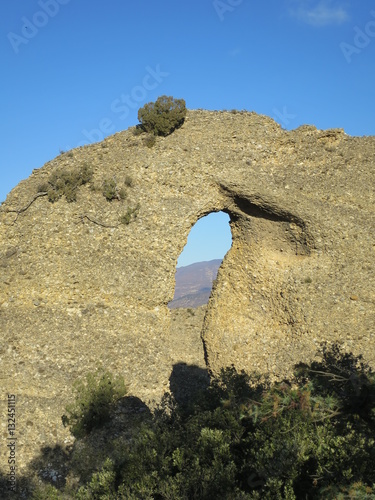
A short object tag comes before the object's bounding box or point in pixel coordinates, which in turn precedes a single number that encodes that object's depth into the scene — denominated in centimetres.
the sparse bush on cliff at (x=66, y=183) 1611
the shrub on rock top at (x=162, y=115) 1734
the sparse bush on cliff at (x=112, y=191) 1616
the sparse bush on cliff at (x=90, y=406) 1339
